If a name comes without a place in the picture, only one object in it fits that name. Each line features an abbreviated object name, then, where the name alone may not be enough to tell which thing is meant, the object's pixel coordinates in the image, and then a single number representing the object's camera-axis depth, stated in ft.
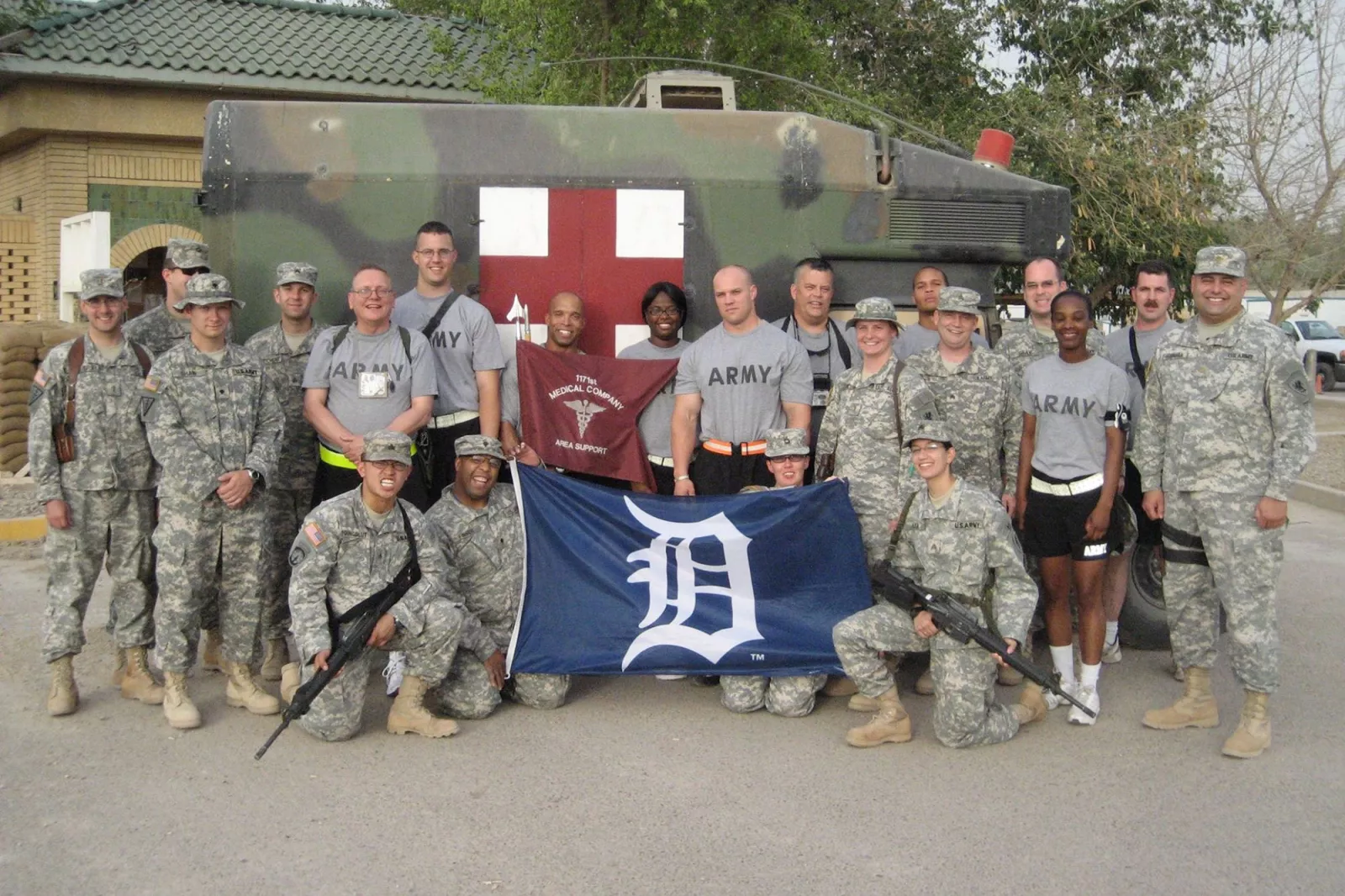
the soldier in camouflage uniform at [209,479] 16.48
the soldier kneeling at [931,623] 15.47
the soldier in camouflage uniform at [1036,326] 19.42
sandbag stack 34.96
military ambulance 19.75
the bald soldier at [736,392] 17.90
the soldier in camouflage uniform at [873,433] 17.16
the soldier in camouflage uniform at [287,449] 18.44
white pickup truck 81.41
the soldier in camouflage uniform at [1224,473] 15.44
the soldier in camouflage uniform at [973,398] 17.47
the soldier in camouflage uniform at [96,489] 16.79
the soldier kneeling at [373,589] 15.65
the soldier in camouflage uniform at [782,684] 16.92
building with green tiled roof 45.39
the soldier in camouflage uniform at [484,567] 16.75
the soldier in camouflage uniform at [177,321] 18.21
